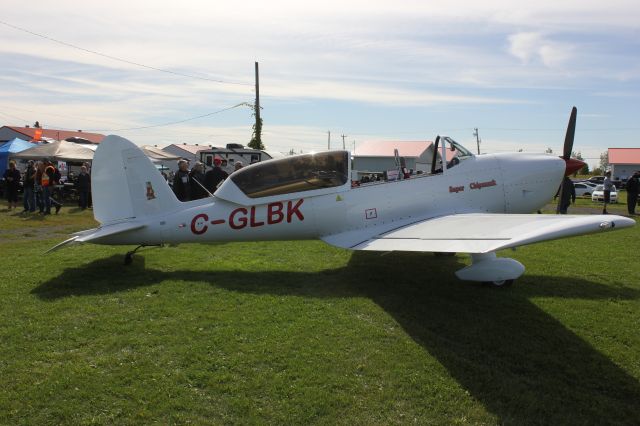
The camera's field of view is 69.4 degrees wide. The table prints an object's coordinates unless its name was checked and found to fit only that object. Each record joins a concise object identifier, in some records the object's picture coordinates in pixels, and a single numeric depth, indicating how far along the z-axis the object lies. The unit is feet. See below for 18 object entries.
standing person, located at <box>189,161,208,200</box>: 34.30
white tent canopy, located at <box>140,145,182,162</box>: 77.30
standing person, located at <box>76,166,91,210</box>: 55.57
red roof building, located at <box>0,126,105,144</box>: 187.40
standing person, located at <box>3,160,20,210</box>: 53.98
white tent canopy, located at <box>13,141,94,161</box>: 64.03
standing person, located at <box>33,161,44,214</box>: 49.87
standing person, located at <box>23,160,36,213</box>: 51.34
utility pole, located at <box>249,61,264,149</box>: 104.22
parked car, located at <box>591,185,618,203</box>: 82.79
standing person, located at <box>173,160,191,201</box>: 33.94
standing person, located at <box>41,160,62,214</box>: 49.29
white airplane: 22.66
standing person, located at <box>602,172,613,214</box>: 66.74
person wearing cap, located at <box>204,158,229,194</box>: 36.29
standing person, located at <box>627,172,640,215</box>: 59.57
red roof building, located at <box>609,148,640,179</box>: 219.00
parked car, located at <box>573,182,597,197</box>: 113.09
